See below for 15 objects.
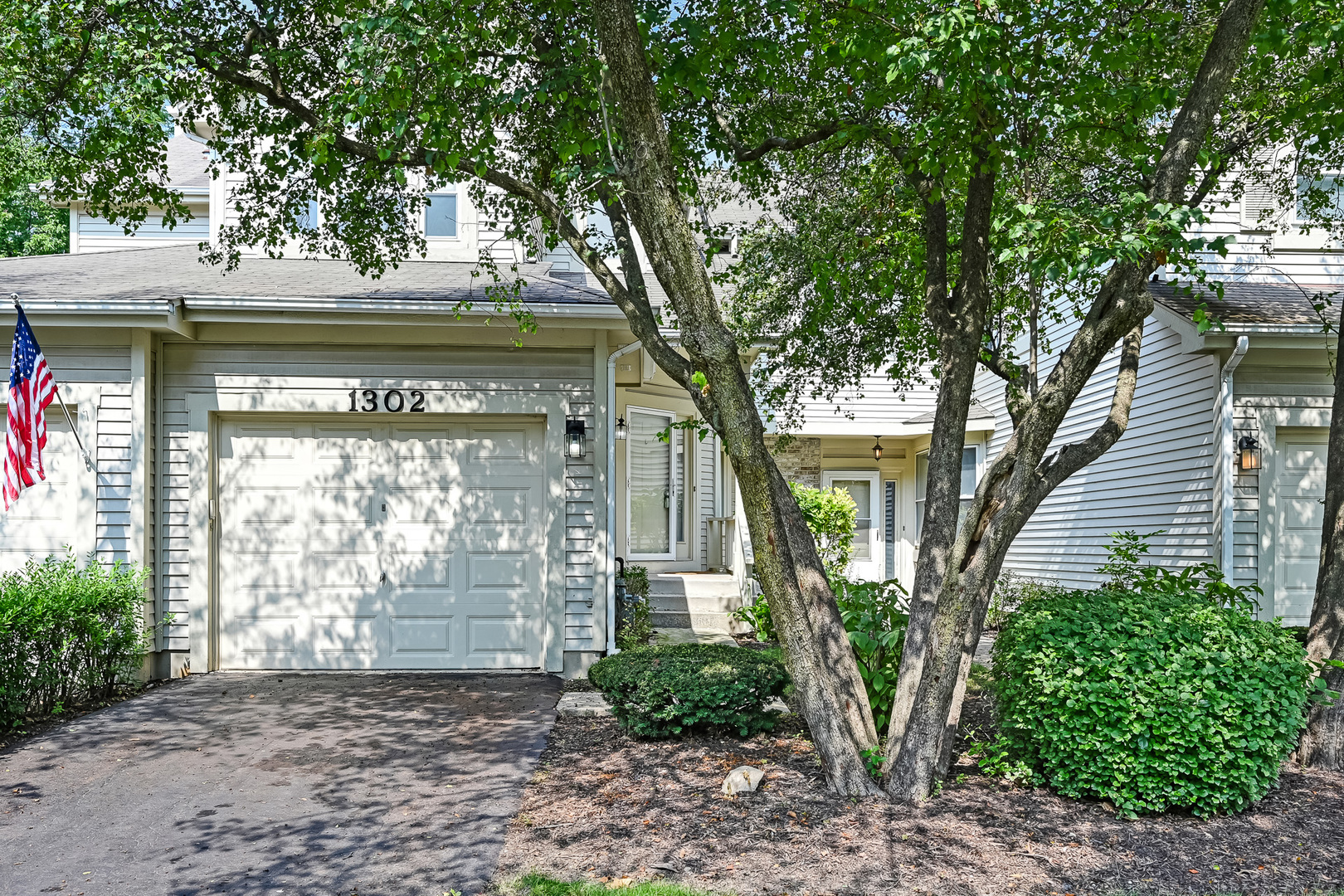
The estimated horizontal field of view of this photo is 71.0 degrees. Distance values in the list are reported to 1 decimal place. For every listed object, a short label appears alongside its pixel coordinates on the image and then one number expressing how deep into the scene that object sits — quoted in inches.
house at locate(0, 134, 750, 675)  310.7
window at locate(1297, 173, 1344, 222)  383.2
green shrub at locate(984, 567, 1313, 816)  178.4
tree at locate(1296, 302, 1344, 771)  217.0
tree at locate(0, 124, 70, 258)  737.6
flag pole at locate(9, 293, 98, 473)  286.3
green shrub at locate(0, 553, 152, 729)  243.4
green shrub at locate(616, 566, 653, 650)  341.7
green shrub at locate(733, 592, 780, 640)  387.5
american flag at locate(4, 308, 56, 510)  260.2
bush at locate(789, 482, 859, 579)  432.5
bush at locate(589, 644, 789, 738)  229.1
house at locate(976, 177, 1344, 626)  339.9
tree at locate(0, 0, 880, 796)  186.7
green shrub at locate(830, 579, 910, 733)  215.0
